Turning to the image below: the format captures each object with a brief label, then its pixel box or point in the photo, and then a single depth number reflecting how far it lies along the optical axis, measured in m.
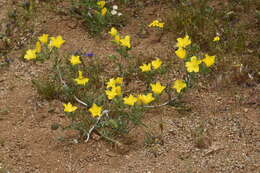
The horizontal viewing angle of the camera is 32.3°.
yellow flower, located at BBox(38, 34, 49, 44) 3.71
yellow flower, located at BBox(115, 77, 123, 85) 3.53
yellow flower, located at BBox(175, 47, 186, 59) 3.58
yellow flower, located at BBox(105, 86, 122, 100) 3.36
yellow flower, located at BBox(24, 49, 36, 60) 3.66
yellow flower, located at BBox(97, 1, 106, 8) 4.29
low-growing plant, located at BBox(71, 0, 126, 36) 4.39
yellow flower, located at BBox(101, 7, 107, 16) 4.28
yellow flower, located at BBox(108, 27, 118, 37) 3.85
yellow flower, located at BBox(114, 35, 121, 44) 3.76
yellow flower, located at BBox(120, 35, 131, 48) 3.66
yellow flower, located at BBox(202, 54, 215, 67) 3.44
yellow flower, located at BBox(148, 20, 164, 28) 4.07
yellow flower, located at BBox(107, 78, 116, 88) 3.48
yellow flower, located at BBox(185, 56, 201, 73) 3.39
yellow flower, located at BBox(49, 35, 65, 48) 3.62
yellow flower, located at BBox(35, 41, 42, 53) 3.63
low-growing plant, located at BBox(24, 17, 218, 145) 3.37
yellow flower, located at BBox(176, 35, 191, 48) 3.69
